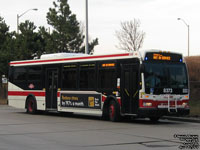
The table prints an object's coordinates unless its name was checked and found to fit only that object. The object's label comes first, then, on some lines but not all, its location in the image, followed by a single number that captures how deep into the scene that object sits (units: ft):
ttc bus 59.67
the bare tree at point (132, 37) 196.79
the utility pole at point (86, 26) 99.66
